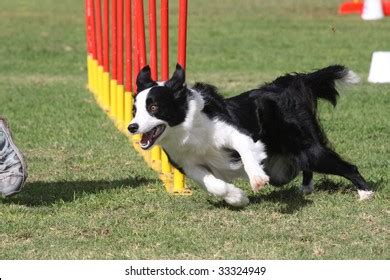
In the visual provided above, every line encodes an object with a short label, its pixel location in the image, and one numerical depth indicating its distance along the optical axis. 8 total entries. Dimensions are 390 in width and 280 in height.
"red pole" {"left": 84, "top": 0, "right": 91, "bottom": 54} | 12.83
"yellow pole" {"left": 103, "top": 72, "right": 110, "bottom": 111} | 11.47
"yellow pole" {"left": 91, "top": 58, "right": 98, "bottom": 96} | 12.88
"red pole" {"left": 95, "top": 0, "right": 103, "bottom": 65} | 12.05
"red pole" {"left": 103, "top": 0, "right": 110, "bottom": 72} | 11.41
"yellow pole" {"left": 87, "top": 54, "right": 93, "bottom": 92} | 13.48
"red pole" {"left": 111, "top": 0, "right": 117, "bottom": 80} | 10.59
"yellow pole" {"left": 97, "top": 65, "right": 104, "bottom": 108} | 12.04
